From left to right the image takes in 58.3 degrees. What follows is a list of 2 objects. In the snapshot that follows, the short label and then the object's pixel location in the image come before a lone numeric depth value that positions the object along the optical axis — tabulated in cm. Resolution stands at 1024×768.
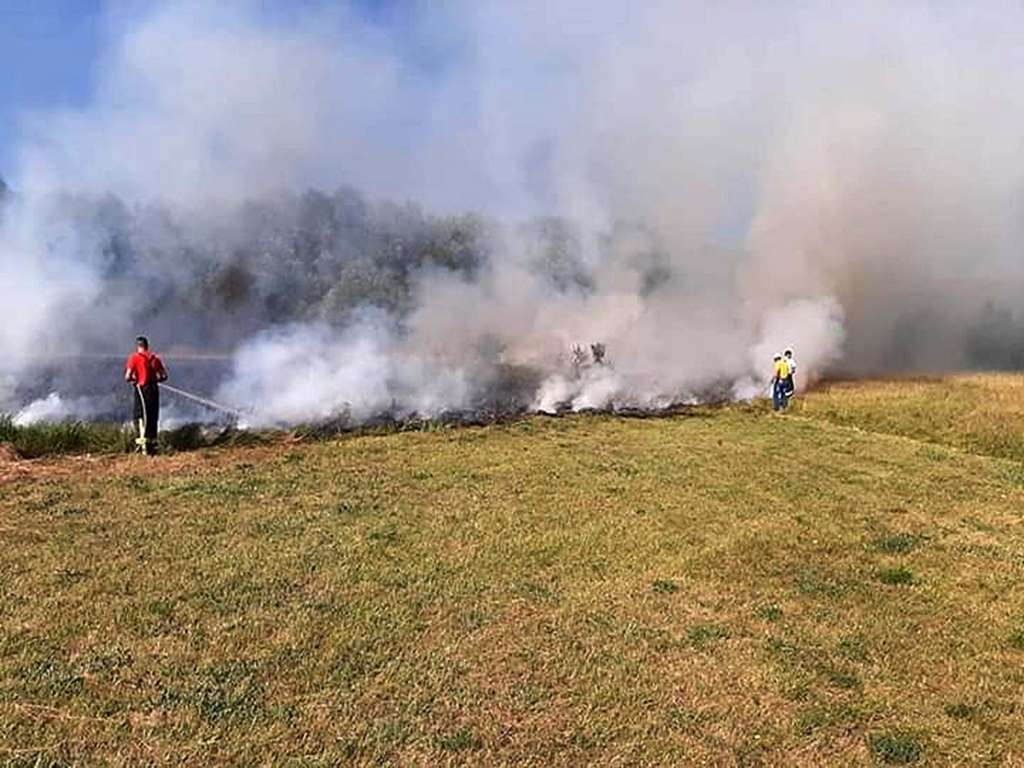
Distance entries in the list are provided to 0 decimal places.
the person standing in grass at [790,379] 3135
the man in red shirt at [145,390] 1745
